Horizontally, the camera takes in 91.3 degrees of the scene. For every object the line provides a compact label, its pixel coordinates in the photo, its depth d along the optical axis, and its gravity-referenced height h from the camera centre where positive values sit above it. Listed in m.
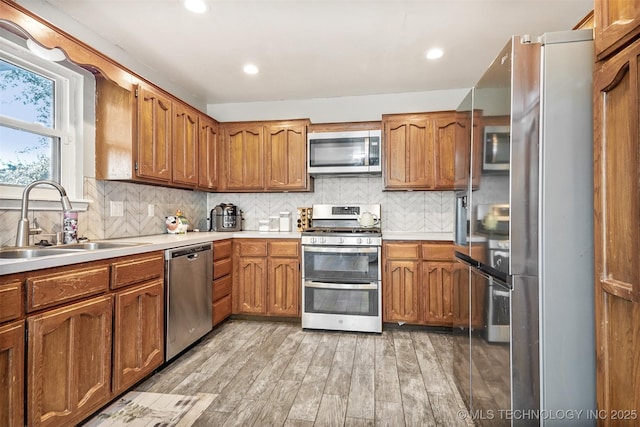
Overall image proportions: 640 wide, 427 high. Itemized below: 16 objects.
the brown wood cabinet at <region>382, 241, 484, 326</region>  2.88 -0.63
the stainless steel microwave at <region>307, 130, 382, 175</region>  3.21 +0.65
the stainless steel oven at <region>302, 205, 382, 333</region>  2.91 -0.63
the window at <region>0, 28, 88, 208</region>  1.90 +0.63
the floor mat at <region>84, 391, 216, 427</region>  1.64 -1.09
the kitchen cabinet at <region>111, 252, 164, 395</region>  1.78 -0.64
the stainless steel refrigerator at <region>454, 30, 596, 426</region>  1.14 -0.07
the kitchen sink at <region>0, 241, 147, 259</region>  1.67 -0.20
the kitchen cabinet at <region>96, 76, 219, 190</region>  2.36 +0.64
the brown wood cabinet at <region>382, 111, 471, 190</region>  3.16 +0.65
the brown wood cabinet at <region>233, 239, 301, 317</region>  3.12 -0.63
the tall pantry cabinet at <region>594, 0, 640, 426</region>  0.90 +0.02
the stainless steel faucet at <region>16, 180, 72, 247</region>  1.75 -0.04
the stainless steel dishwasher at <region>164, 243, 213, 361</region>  2.24 -0.63
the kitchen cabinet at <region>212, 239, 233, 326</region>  2.88 -0.63
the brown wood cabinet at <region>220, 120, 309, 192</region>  3.41 +0.65
